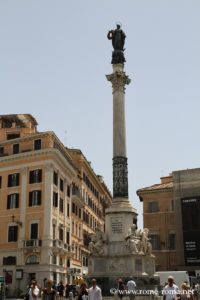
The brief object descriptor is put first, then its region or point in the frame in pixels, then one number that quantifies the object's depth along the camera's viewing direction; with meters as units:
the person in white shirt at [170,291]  12.96
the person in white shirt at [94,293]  13.30
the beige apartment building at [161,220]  52.31
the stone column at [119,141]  29.62
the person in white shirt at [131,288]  22.31
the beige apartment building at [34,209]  43.66
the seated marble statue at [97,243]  27.69
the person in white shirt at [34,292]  15.82
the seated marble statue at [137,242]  26.83
